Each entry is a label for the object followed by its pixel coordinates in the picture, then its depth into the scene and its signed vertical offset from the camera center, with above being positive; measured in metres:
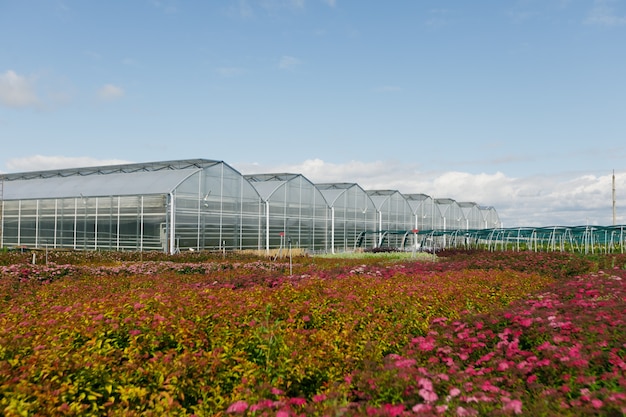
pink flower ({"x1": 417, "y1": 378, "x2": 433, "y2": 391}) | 5.21 -1.60
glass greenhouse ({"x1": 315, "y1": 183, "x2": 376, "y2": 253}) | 43.62 +0.53
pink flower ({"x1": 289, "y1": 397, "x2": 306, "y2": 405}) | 5.20 -1.77
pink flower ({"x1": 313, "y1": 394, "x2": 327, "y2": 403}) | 5.17 -1.73
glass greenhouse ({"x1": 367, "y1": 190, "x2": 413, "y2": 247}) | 50.50 +0.55
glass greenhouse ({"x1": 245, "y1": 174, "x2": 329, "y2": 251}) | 35.80 +0.74
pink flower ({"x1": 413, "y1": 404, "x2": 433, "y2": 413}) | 4.68 -1.66
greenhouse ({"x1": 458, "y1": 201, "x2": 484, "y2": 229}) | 71.75 +0.94
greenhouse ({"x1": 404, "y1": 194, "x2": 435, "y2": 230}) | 57.53 +1.31
